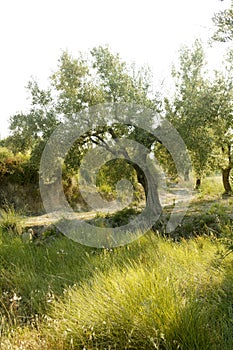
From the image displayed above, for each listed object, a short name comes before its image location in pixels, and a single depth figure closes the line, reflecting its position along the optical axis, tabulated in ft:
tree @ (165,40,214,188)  25.26
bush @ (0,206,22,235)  25.34
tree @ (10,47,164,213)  25.79
